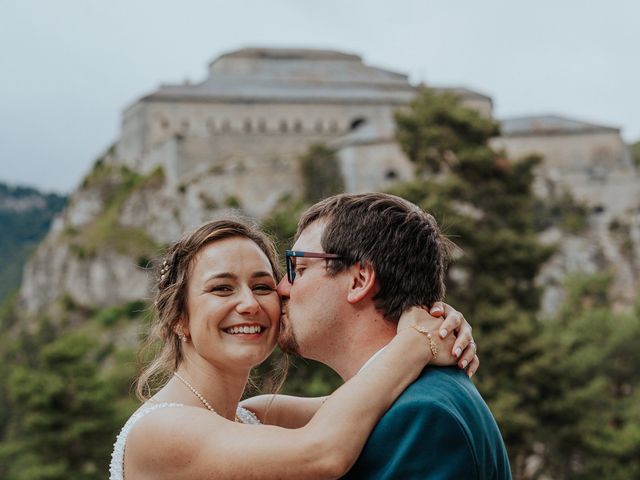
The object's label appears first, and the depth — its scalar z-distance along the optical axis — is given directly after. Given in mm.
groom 3779
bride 3756
